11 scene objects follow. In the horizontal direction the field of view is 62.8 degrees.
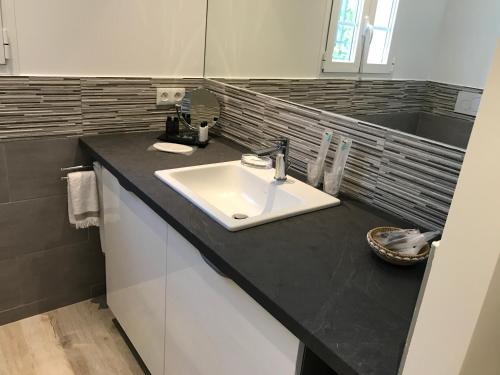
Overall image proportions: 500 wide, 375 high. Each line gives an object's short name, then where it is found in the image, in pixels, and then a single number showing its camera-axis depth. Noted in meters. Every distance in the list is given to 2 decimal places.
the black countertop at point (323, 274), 0.76
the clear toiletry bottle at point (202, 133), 1.87
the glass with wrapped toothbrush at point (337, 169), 1.36
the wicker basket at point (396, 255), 1.01
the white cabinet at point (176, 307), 0.94
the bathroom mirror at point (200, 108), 1.99
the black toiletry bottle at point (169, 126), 1.90
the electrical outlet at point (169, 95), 1.97
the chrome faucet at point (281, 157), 1.48
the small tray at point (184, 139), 1.86
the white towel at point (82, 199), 1.76
